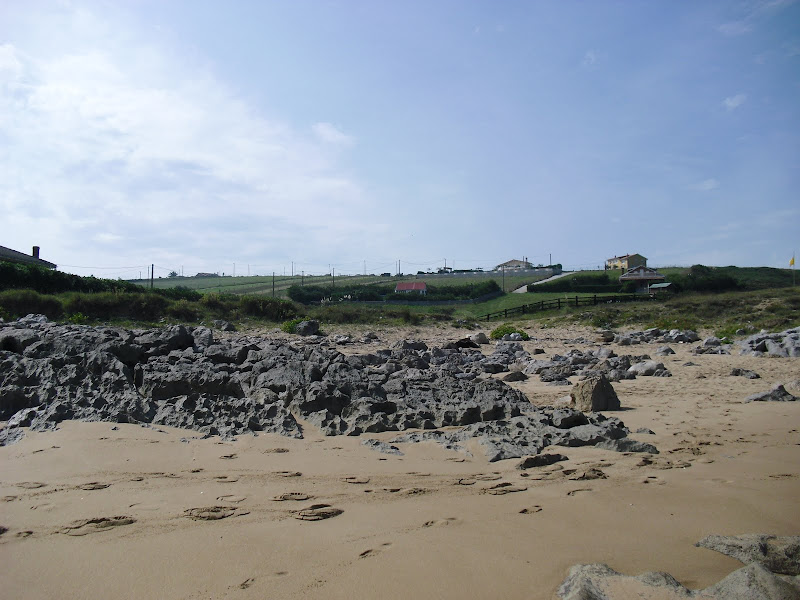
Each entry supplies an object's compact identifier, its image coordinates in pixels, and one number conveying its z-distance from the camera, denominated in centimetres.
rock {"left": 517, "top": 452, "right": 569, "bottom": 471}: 523
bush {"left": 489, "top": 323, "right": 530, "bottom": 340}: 2552
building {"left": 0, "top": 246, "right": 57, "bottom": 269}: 3250
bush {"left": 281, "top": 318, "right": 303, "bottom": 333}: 2421
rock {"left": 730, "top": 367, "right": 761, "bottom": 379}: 1095
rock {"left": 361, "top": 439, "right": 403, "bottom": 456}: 581
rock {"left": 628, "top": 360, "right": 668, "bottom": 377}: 1163
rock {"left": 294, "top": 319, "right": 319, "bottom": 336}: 2345
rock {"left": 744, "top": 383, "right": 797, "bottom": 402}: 842
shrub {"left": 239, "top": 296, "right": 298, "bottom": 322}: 2875
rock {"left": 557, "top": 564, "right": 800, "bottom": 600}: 289
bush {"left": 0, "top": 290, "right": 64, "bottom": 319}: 2077
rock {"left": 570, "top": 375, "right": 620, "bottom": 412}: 780
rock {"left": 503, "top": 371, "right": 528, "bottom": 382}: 1148
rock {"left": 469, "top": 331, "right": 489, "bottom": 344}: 2308
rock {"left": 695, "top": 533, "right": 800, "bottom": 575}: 337
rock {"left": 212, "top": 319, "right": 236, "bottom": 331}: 2308
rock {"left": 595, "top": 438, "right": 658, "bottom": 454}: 577
